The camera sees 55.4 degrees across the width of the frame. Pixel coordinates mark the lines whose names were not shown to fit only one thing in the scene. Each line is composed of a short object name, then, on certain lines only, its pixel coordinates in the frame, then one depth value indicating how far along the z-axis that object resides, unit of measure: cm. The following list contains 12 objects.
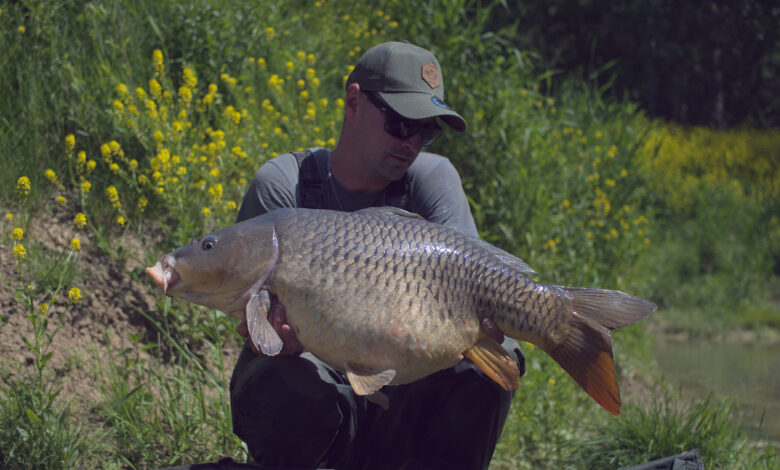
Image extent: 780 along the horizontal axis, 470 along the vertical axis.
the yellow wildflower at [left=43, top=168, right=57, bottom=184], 270
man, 206
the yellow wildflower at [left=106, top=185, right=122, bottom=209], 272
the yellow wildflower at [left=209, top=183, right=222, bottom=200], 291
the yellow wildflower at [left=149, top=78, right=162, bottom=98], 312
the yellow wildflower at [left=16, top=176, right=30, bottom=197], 222
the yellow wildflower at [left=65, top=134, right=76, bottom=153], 270
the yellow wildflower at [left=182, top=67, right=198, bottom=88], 335
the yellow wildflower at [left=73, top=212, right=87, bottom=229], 226
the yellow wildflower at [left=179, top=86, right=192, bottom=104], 326
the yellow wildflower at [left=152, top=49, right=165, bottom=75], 333
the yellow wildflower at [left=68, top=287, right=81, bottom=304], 225
